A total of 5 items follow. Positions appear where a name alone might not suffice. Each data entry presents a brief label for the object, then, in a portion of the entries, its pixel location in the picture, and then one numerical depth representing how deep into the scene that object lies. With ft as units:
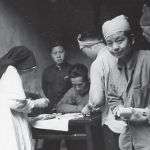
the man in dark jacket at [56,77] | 10.07
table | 8.63
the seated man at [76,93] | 9.39
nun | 8.34
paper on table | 8.96
